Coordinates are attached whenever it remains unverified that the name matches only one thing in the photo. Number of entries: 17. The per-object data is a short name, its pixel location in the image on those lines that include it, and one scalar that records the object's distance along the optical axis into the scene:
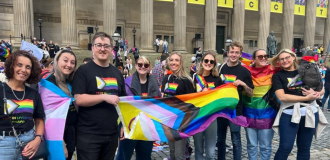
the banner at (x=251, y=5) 27.98
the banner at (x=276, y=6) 29.50
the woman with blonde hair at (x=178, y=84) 3.99
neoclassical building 20.84
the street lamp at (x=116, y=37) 15.14
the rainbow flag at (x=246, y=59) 6.22
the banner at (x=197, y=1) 25.11
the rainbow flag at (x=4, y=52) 5.35
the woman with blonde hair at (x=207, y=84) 4.00
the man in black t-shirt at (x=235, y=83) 4.17
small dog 3.61
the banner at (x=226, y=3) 26.81
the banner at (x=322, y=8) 32.57
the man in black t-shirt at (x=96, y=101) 2.84
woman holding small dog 3.61
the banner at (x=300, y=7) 30.47
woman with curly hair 2.55
